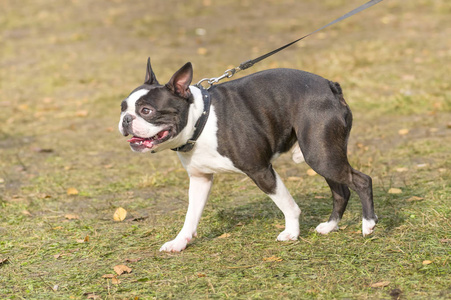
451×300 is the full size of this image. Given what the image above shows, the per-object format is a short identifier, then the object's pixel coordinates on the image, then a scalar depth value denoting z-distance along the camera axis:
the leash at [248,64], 8.13
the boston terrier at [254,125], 7.24
